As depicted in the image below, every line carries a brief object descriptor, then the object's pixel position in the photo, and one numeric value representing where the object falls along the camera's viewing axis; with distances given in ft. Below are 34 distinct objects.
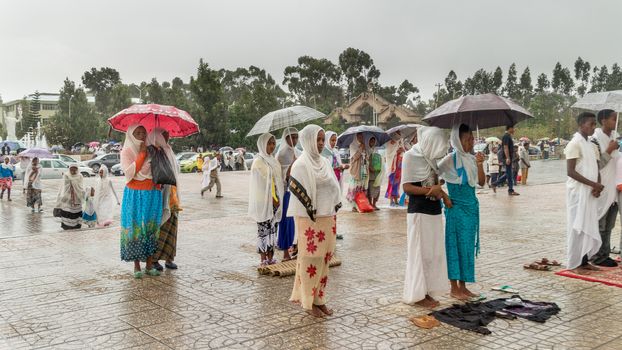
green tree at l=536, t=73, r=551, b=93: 244.63
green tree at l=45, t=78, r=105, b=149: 155.63
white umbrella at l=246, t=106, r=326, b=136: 21.29
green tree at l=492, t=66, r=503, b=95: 226.38
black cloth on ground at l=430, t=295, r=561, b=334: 14.78
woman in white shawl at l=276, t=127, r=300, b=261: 22.62
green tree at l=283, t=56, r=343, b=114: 218.59
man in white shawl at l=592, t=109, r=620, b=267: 20.70
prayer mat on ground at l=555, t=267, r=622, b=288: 18.70
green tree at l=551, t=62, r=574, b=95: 238.48
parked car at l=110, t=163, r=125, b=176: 104.42
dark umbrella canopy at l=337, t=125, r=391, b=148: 37.42
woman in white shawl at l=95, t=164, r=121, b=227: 36.96
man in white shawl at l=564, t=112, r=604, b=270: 19.89
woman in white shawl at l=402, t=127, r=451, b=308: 16.31
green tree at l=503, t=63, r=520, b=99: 242.78
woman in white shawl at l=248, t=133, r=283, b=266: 21.70
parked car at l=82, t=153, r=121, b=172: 109.33
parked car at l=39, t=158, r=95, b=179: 89.61
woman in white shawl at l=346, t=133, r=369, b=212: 38.37
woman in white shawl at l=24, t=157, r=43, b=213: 47.26
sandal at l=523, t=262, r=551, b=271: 20.79
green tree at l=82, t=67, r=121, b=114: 273.27
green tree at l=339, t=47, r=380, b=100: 218.59
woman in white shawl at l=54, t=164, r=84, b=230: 36.14
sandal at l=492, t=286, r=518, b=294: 17.94
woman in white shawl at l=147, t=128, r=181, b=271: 21.54
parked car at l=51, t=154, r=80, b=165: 95.49
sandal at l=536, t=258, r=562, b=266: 21.46
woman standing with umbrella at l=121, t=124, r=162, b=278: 20.74
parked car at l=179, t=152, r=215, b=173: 107.45
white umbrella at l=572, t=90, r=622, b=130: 20.89
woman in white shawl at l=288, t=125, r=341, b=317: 15.83
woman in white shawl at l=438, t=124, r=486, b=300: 17.06
